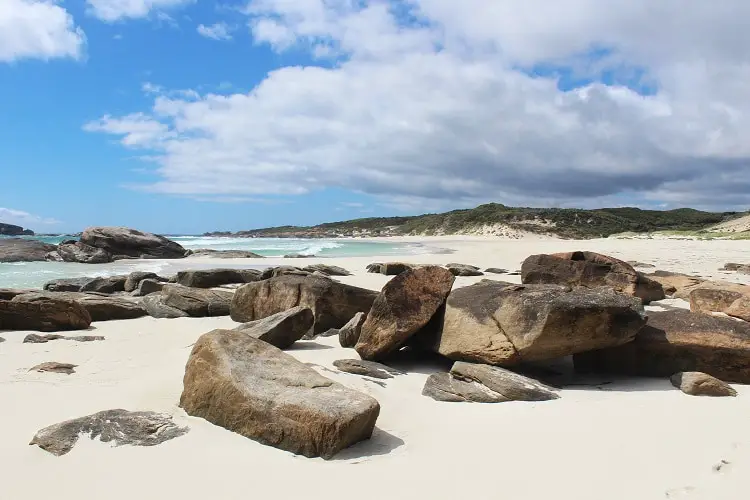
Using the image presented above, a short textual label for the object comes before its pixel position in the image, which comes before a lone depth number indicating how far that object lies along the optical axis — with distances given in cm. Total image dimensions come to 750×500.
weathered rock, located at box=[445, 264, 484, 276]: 1828
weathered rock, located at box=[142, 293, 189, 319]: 1050
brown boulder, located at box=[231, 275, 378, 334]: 885
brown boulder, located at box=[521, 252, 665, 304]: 1041
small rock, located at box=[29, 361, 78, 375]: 600
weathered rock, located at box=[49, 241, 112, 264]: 3130
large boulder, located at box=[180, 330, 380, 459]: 394
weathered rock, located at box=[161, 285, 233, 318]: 1059
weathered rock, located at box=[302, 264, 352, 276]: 1958
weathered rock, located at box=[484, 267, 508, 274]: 1944
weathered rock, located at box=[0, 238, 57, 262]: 3048
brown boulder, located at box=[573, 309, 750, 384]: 583
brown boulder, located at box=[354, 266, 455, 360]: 643
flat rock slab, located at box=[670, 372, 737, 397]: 529
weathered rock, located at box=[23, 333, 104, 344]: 782
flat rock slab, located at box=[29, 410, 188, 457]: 387
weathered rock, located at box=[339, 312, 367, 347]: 751
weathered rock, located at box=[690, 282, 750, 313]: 876
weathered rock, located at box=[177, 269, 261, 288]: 1570
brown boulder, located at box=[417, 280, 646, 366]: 556
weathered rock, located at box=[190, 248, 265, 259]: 3431
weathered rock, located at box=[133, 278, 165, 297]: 1438
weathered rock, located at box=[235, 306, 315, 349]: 728
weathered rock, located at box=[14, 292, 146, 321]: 1025
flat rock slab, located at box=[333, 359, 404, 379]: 606
